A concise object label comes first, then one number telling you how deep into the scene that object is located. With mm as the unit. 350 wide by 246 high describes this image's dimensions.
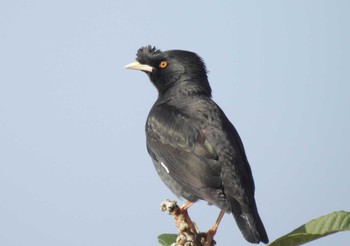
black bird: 8797
